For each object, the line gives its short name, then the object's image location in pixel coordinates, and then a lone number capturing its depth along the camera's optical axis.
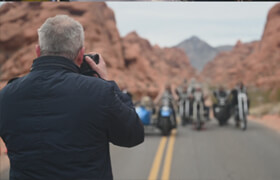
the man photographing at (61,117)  2.04
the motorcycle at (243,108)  13.86
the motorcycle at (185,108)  15.63
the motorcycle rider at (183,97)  15.67
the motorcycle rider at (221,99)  15.76
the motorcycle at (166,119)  12.27
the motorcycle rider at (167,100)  12.67
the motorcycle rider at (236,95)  14.56
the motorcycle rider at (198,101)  14.44
